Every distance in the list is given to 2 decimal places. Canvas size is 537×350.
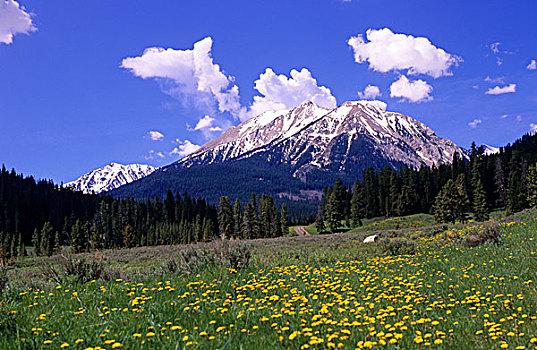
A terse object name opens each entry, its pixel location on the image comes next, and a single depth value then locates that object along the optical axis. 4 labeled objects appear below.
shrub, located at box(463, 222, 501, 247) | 14.38
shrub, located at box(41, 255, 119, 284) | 8.45
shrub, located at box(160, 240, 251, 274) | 9.60
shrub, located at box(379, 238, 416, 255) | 14.84
